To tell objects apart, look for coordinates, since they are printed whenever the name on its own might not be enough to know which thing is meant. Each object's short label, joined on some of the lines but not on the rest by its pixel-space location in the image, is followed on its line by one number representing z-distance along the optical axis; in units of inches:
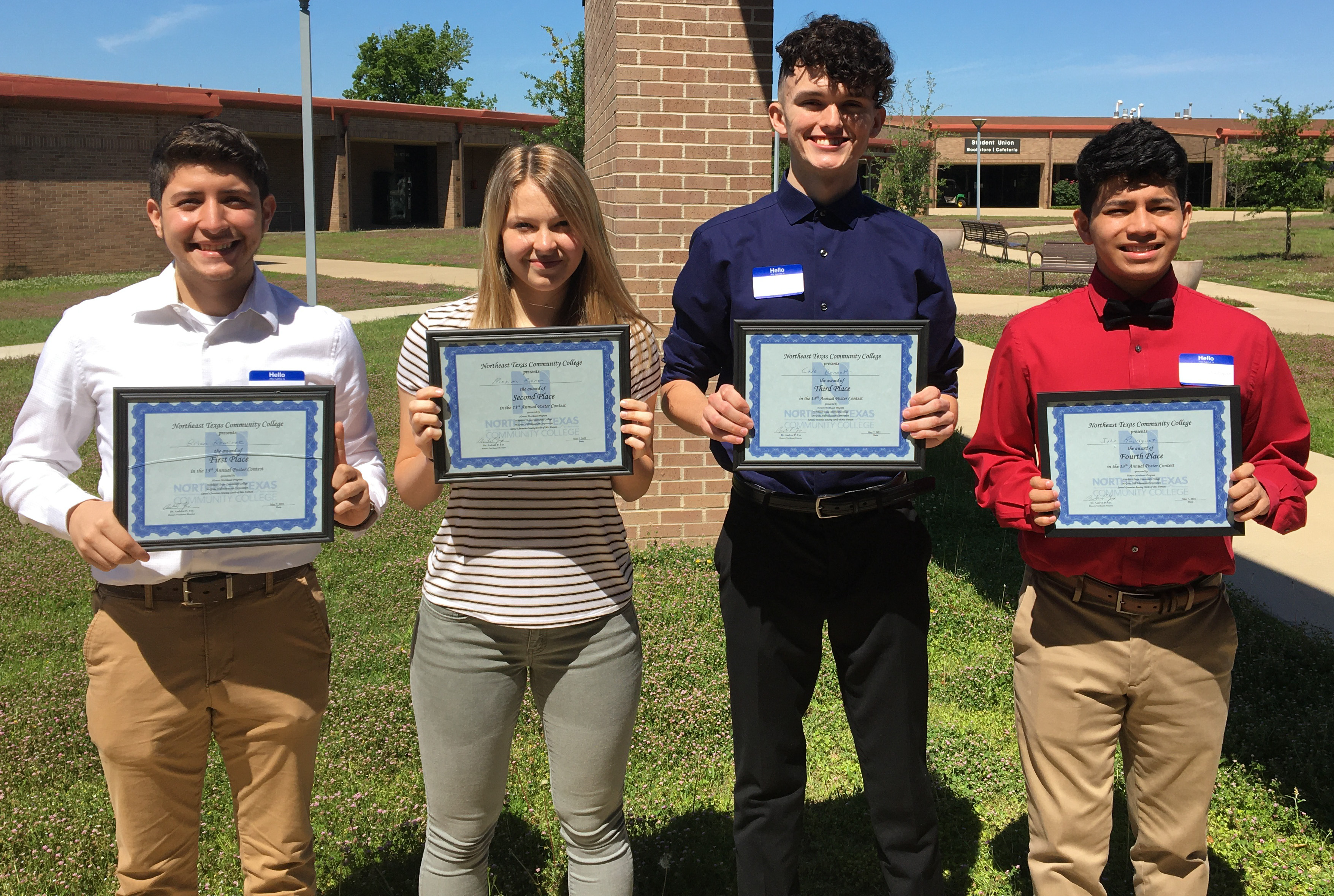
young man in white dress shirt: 95.6
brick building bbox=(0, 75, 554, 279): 1101.1
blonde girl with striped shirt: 99.5
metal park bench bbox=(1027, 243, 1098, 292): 780.0
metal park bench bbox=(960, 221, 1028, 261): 1076.5
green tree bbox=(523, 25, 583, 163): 944.9
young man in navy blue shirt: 109.0
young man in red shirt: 103.3
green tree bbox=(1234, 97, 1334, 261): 1015.6
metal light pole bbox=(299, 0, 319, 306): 386.6
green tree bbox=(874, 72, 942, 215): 876.6
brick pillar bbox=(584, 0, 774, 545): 245.4
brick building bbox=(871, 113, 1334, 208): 2225.6
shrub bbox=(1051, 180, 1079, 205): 1893.5
